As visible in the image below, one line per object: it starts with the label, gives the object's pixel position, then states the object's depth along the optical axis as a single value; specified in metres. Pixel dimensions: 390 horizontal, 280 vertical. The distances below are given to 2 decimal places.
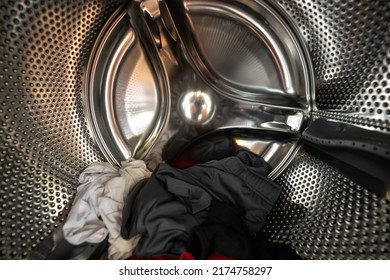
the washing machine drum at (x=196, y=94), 0.55
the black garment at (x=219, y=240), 0.47
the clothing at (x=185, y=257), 0.45
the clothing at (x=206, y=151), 0.75
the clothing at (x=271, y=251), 0.51
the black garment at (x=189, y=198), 0.50
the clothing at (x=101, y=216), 0.52
